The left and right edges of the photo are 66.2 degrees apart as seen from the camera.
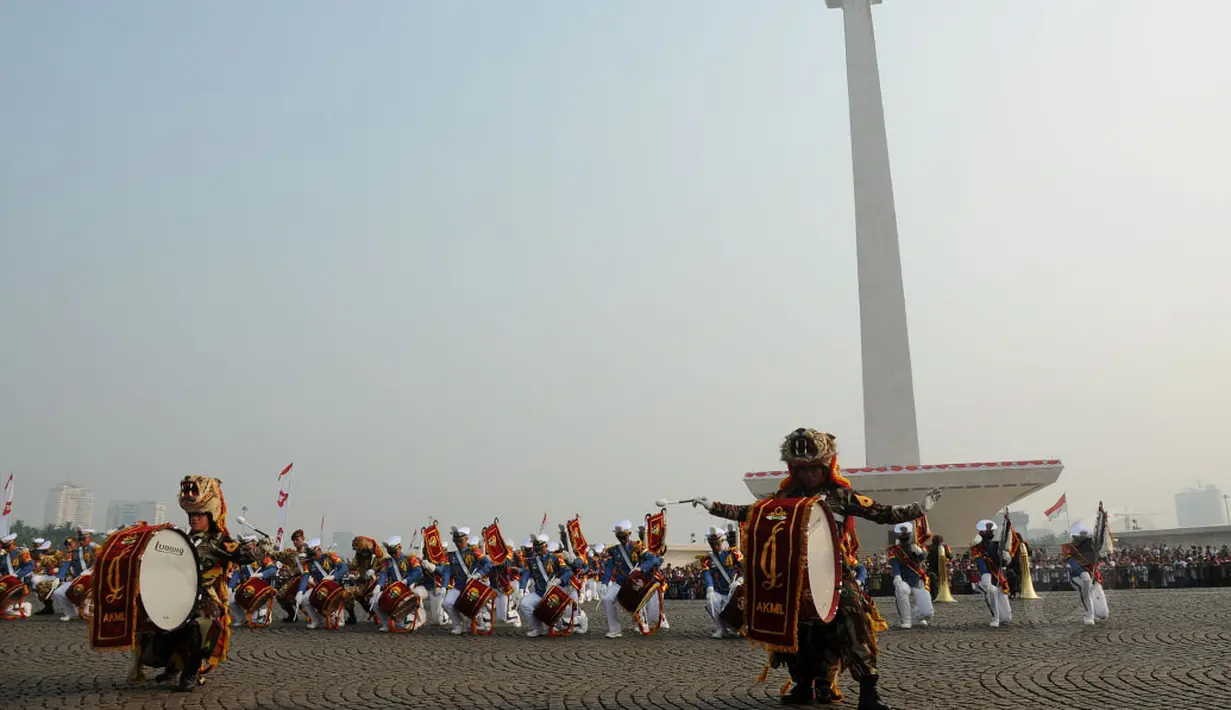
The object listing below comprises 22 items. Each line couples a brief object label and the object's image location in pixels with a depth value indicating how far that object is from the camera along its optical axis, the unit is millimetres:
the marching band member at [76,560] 19625
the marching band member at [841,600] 7027
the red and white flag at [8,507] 25844
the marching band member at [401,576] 16703
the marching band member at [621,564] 14930
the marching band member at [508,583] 17266
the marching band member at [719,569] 15310
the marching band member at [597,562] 20352
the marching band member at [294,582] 18641
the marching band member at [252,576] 17625
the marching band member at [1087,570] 15297
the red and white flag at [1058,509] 32344
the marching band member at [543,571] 15781
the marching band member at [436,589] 17016
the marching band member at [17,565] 19531
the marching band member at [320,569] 18234
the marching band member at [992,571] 15477
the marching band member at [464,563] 16812
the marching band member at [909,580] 15242
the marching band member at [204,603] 8805
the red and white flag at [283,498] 23375
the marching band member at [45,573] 20484
